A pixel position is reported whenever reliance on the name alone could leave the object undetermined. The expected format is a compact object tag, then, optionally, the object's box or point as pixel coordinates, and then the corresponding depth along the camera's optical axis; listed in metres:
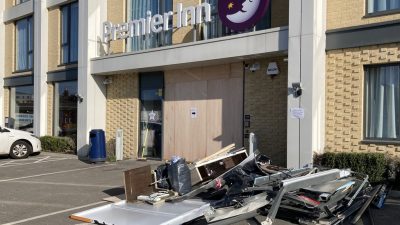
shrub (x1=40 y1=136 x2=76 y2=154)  18.61
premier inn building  10.54
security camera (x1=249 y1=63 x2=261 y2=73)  12.80
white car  16.56
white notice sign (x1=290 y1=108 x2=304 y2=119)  10.80
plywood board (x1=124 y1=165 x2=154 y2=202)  7.73
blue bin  15.30
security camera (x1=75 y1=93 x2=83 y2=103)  17.69
